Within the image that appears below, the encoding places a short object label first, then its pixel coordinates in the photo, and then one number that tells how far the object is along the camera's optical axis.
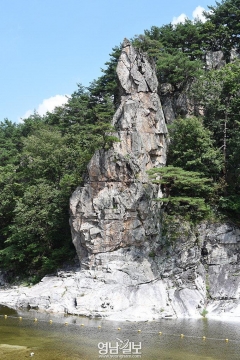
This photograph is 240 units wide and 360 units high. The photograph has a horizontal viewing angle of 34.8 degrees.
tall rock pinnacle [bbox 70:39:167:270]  27.12
